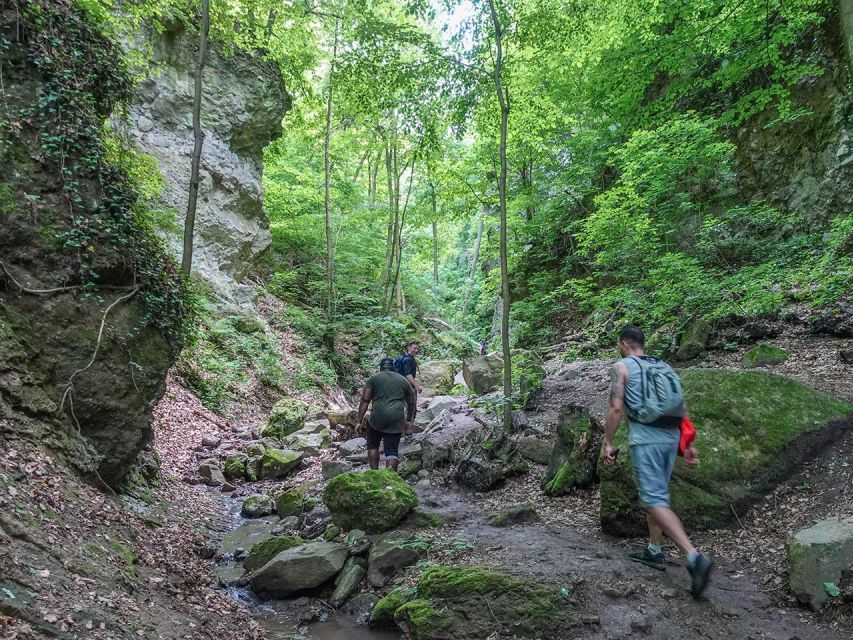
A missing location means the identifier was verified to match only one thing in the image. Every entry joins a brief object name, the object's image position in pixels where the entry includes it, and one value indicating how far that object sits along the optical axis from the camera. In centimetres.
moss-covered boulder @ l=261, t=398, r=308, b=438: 1069
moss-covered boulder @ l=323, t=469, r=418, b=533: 564
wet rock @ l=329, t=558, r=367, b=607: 468
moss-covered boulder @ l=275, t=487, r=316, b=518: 700
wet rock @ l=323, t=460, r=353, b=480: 775
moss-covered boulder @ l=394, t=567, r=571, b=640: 353
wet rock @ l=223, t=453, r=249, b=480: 873
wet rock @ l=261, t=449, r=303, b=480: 890
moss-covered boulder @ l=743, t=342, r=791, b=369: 723
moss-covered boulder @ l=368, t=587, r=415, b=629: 412
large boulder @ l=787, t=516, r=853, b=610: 308
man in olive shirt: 727
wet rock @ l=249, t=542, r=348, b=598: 486
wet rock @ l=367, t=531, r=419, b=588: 477
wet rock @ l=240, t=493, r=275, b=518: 719
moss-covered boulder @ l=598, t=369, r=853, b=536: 439
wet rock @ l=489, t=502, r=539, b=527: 548
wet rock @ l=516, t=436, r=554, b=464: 714
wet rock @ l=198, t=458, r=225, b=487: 823
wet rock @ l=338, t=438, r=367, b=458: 903
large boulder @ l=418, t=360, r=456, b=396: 1616
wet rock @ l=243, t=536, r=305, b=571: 536
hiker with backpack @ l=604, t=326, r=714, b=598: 378
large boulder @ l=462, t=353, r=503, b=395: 1256
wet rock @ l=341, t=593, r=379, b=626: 439
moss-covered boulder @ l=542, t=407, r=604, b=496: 580
